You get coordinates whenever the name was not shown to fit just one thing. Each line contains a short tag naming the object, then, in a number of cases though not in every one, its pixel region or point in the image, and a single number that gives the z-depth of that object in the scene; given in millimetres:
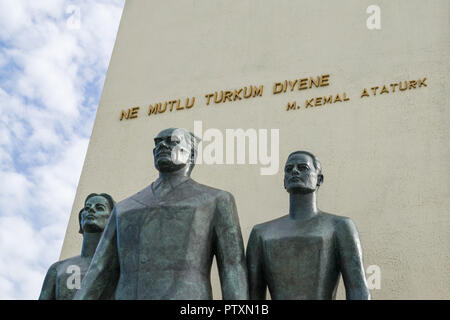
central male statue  4953
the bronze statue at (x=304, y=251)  5234
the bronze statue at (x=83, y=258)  6145
